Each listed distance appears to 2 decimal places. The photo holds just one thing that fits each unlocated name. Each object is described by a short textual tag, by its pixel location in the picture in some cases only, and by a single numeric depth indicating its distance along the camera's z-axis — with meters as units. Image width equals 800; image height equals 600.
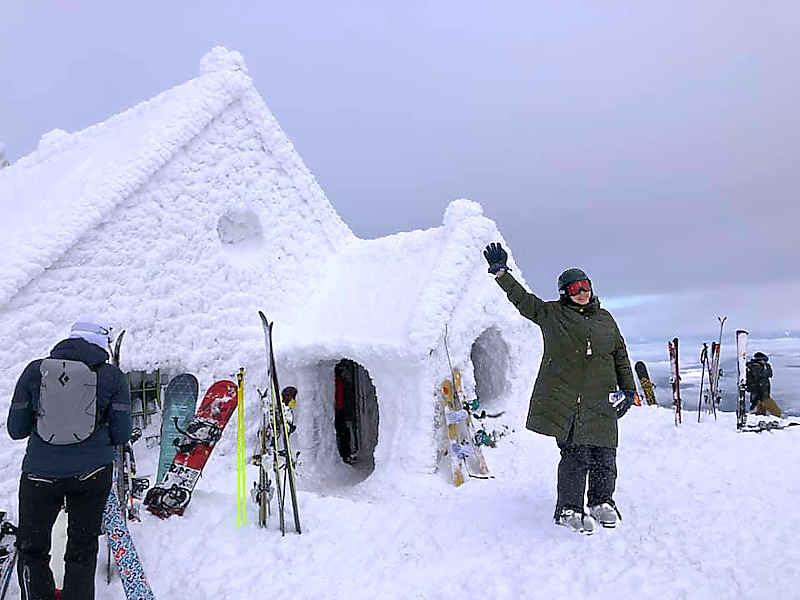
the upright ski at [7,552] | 3.62
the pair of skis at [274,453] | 4.91
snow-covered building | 6.36
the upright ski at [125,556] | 3.77
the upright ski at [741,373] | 8.34
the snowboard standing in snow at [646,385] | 11.46
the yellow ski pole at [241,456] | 4.98
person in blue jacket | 3.27
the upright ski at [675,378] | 8.75
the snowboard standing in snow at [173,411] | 5.67
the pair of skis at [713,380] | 9.58
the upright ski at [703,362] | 10.39
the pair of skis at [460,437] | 6.98
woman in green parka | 4.40
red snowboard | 5.09
